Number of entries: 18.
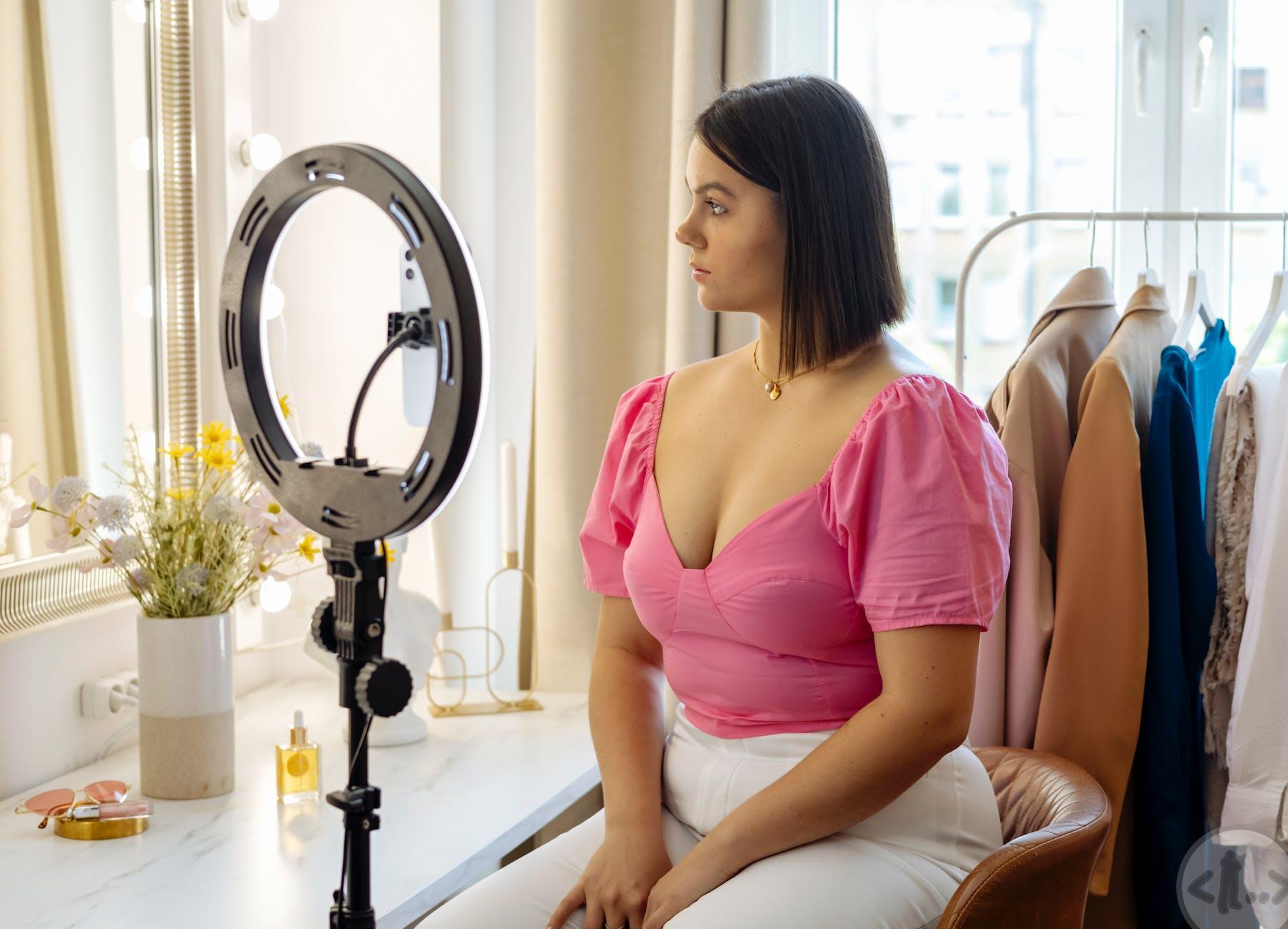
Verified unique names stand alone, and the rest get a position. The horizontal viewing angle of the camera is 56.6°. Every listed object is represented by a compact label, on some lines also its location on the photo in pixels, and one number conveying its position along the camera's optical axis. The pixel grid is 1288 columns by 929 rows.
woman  1.05
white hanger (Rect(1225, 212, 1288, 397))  1.49
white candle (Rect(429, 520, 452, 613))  2.01
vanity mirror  1.45
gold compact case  1.32
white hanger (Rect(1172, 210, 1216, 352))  1.62
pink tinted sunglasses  1.37
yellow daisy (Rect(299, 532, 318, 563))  1.51
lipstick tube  1.33
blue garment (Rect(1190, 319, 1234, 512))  1.62
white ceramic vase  1.41
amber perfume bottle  1.44
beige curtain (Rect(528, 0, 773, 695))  1.88
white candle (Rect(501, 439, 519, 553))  1.84
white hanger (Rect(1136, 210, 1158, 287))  1.59
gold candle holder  1.81
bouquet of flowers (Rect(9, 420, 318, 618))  1.40
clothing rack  1.61
